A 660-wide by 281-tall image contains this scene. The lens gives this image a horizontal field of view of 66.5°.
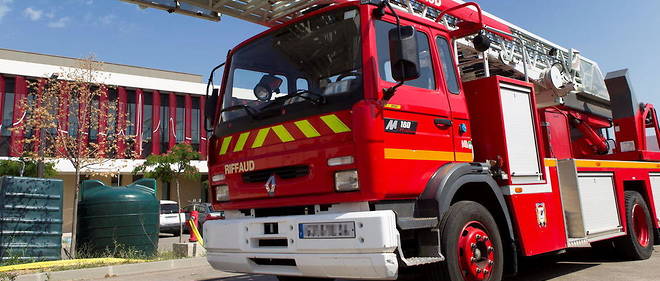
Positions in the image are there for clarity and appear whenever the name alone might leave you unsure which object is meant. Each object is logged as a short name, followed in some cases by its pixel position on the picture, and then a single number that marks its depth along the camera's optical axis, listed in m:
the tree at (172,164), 26.08
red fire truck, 3.87
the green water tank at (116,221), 9.48
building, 27.52
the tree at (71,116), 12.09
